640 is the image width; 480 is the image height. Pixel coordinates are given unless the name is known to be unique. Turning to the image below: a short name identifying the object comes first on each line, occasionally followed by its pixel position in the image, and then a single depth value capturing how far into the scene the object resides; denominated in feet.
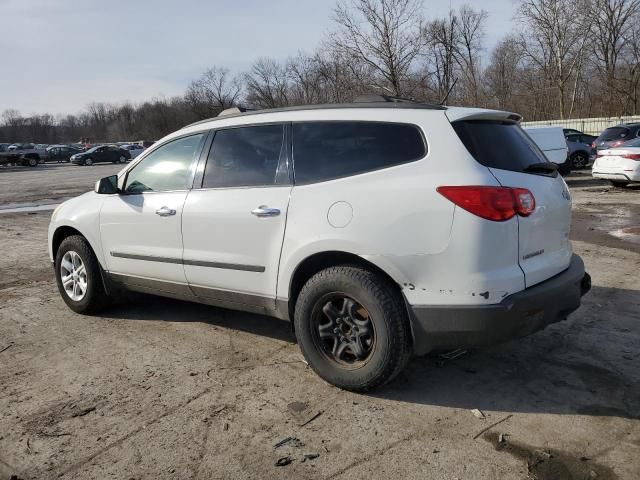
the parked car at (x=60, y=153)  175.63
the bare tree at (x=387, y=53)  72.54
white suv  10.15
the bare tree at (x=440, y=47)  80.64
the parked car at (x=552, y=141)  50.03
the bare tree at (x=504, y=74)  156.04
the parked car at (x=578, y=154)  68.76
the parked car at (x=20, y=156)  150.30
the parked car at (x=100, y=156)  150.61
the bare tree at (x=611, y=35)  139.33
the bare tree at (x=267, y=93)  161.38
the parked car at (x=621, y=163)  43.90
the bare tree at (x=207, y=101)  251.39
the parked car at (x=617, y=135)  62.95
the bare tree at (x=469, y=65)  131.88
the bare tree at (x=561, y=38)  132.57
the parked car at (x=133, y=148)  162.40
